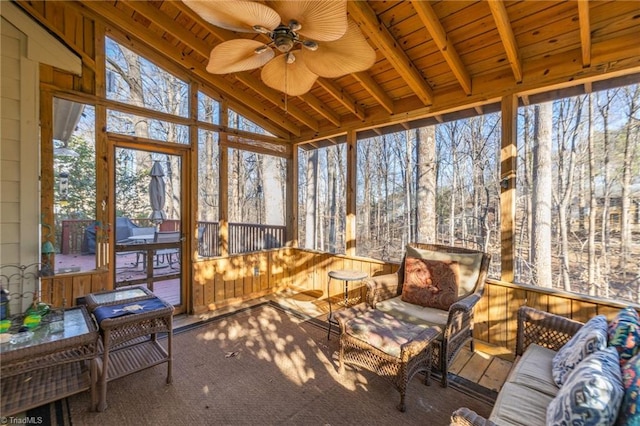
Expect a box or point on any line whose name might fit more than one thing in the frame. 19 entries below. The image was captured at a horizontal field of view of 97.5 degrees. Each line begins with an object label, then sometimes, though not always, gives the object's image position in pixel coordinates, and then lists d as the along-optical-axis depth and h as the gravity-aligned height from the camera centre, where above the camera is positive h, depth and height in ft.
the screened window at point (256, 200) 14.40 +0.69
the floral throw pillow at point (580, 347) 4.87 -2.50
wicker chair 7.73 -2.92
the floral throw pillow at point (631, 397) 3.16 -2.20
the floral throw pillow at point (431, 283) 9.23 -2.41
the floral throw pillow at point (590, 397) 3.27 -2.27
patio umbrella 11.94 +0.83
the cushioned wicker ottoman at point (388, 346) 6.84 -3.43
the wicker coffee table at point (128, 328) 6.86 -3.02
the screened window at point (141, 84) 10.72 +5.36
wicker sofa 4.51 -3.30
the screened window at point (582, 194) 10.28 +0.76
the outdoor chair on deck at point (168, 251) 12.18 -1.65
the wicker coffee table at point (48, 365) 5.75 -3.29
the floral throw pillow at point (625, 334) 4.52 -2.11
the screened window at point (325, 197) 18.57 +1.11
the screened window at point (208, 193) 13.04 +0.95
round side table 11.12 -2.56
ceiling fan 4.89 +3.59
